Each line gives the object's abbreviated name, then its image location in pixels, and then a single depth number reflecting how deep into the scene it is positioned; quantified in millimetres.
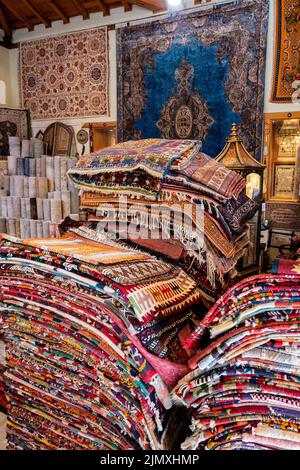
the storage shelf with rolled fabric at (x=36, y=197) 3512
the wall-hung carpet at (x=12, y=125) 5509
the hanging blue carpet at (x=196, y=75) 4141
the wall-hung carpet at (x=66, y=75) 5285
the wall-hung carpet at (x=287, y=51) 3840
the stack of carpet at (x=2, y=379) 854
